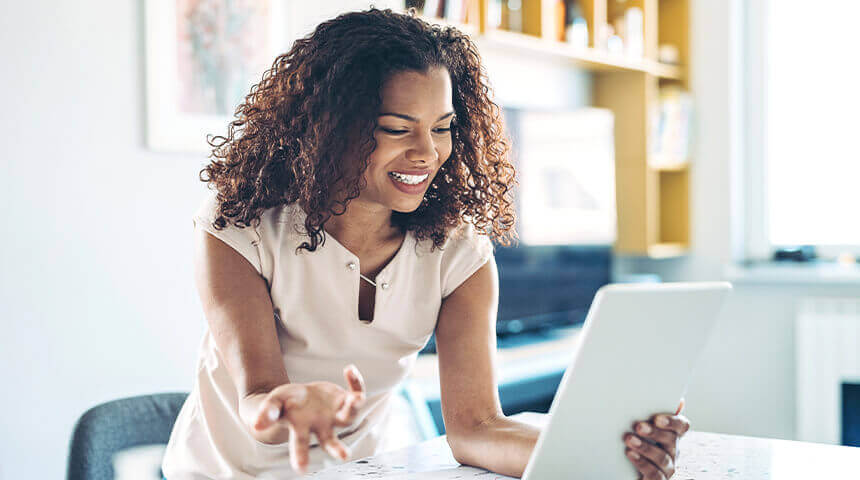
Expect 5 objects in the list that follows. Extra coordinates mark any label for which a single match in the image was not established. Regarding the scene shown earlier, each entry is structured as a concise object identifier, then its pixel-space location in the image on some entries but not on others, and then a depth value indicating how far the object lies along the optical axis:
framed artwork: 2.11
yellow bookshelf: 3.28
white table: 1.03
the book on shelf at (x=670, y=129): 3.75
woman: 1.16
